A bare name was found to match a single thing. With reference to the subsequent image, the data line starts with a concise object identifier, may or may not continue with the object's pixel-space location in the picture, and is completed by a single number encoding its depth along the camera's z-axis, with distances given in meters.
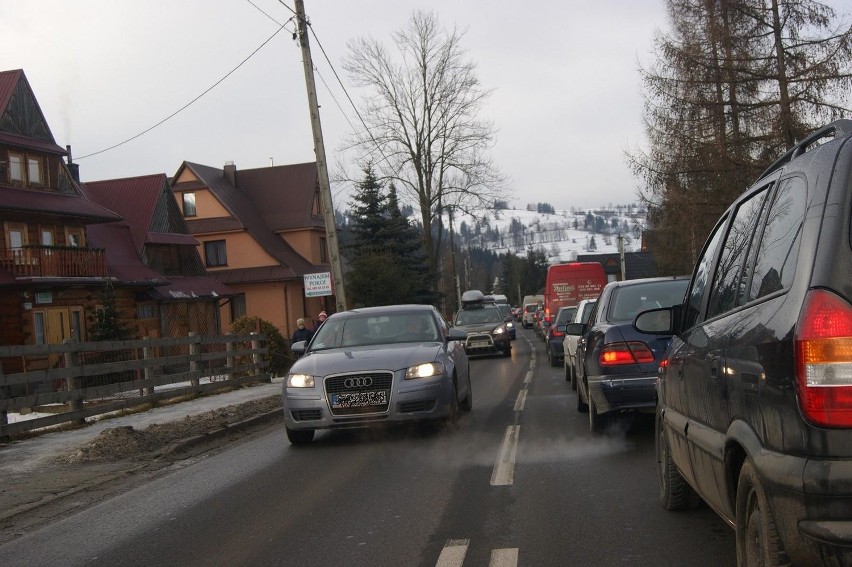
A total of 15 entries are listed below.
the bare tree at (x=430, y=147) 50.00
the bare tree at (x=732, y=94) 22.11
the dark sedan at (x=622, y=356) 8.99
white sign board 20.80
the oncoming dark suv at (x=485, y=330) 28.42
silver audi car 10.12
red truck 32.25
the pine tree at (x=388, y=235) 50.81
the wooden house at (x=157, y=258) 37.66
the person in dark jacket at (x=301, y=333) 20.16
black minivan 2.96
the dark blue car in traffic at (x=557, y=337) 22.08
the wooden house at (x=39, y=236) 29.83
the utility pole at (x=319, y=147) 20.86
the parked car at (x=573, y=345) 14.86
